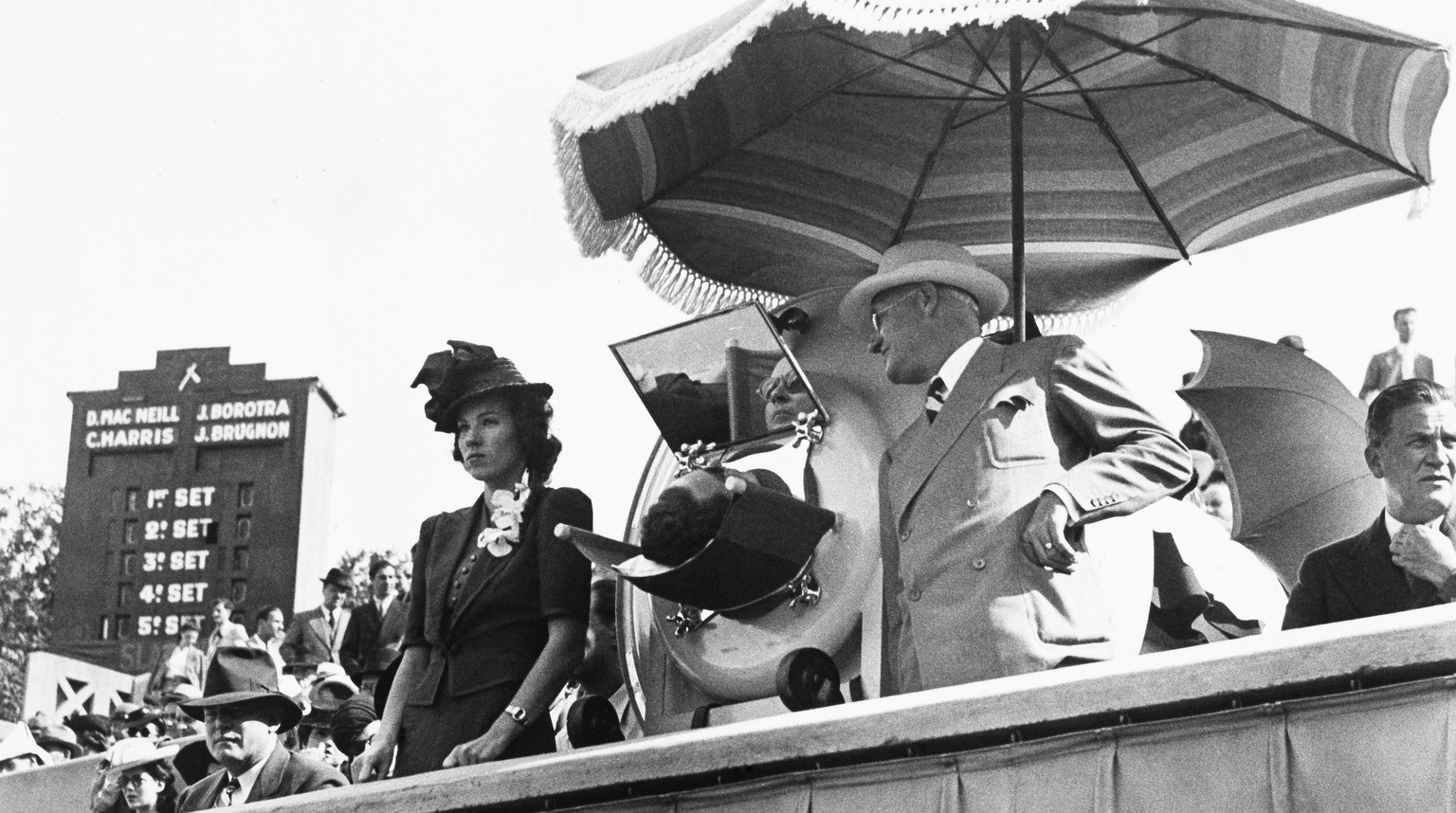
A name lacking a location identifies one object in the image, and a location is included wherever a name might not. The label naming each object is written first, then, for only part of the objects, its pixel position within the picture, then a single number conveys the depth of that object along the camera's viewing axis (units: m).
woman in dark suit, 6.16
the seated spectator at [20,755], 12.30
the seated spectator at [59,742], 13.77
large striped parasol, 6.32
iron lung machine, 5.95
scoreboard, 32.34
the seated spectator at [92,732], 14.03
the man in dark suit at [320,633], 14.76
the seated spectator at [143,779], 8.80
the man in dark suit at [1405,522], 5.22
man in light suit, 5.22
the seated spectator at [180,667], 16.97
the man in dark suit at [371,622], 13.98
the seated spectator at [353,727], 8.79
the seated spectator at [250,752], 7.19
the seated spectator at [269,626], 16.62
